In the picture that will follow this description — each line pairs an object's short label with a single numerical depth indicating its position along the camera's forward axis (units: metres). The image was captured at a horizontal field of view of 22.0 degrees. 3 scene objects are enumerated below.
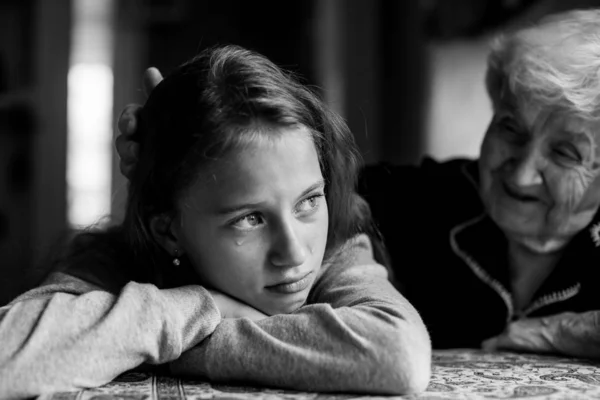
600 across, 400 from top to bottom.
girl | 1.26
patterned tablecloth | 1.25
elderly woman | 1.46
